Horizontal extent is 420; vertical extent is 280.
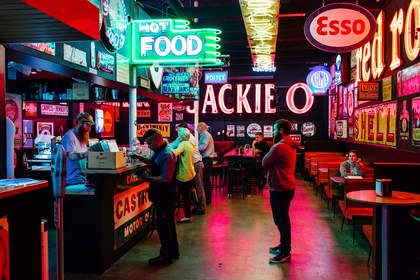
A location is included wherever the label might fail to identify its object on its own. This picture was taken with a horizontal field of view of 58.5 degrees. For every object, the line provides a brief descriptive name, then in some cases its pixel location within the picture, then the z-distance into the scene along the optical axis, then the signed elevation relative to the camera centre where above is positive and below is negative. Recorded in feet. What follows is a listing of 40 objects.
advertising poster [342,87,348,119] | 40.55 +2.86
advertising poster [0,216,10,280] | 8.86 -2.90
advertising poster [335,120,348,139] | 41.22 -0.10
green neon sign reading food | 24.47 +5.68
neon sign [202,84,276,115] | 49.93 +3.83
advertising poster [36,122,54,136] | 44.16 +0.09
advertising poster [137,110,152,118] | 61.26 +2.38
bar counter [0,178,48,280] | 9.05 -2.47
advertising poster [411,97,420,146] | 19.93 +0.43
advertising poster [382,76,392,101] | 24.80 +2.69
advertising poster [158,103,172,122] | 57.52 +2.59
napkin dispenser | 12.95 -2.04
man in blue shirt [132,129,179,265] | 15.56 -2.53
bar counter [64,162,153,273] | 15.07 -3.88
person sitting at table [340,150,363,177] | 24.34 -2.43
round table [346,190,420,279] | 12.01 -2.39
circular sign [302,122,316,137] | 58.31 -0.12
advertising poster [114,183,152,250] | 16.65 -4.14
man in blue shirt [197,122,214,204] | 28.84 -1.78
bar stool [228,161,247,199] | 33.75 -4.40
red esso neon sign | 19.49 +5.35
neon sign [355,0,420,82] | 19.86 +5.50
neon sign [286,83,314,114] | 52.01 +3.78
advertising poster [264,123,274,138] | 59.62 -0.43
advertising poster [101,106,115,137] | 53.21 +1.11
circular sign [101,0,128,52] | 20.18 +6.02
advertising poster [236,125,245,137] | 60.90 -0.35
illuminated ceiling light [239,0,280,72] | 22.39 +7.24
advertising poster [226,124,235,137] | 61.16 -0.43
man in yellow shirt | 23.24 -2.29
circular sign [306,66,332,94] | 43.91 +5.77
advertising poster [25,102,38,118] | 41.16 +2.18
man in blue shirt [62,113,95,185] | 18.04 -0.77
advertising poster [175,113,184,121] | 60.23 +2.01
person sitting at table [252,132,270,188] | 36.42 -2.61
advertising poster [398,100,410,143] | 21.65 +0.29
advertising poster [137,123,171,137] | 56.90 +0.24
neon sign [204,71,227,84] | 49.96 +6.88
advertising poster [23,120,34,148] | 42.07 -0.48
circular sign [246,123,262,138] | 60.34 +0.05
